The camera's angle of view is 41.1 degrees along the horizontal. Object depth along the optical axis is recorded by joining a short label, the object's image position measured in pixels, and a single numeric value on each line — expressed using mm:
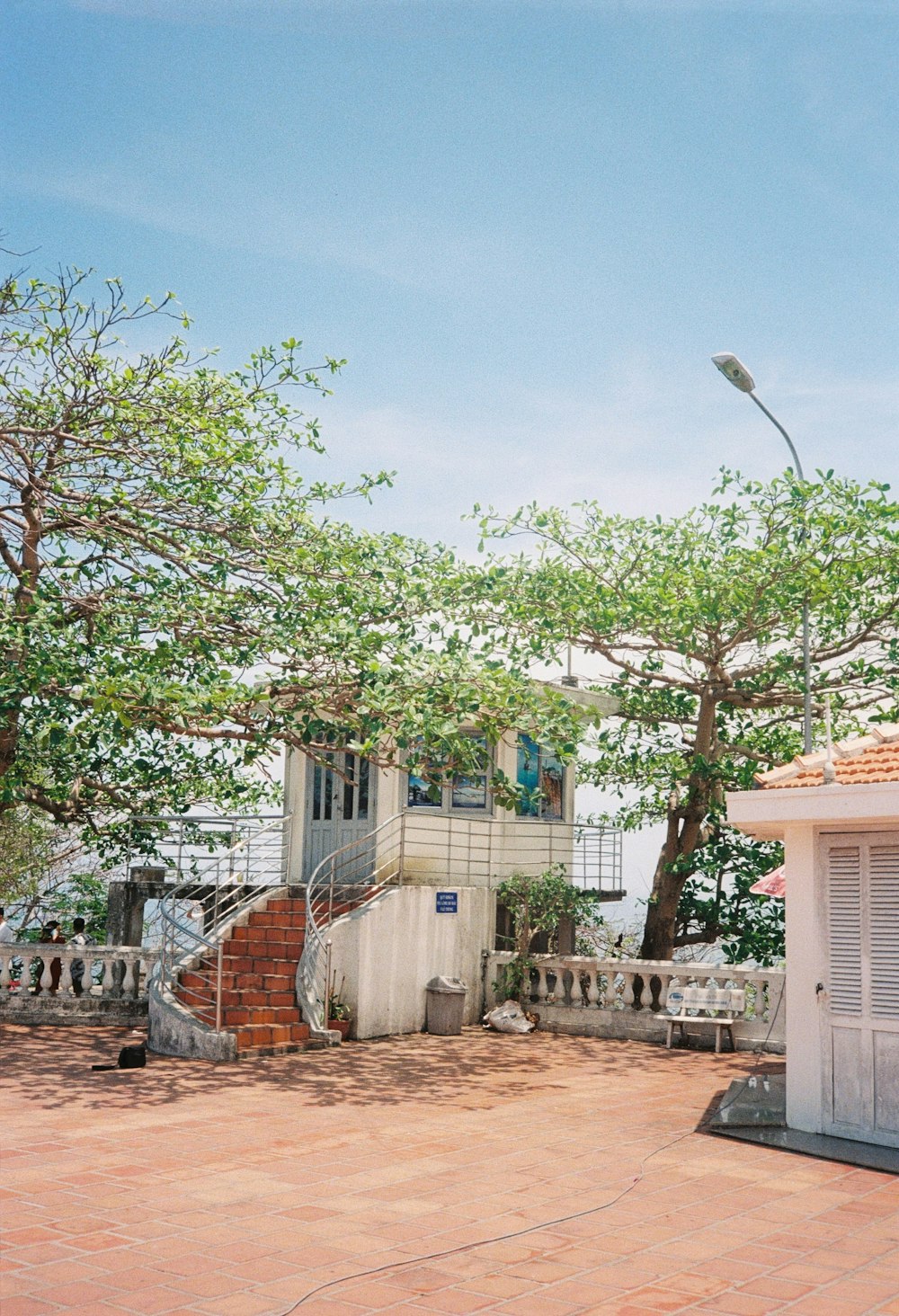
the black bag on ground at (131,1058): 12008
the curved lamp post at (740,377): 11797
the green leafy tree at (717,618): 15766
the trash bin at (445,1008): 15648
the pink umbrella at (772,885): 12867
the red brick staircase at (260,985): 13289
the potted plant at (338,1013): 14484
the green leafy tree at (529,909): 16750
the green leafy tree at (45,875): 23312
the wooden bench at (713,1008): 14344
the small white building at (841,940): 9016
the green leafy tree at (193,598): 12164
